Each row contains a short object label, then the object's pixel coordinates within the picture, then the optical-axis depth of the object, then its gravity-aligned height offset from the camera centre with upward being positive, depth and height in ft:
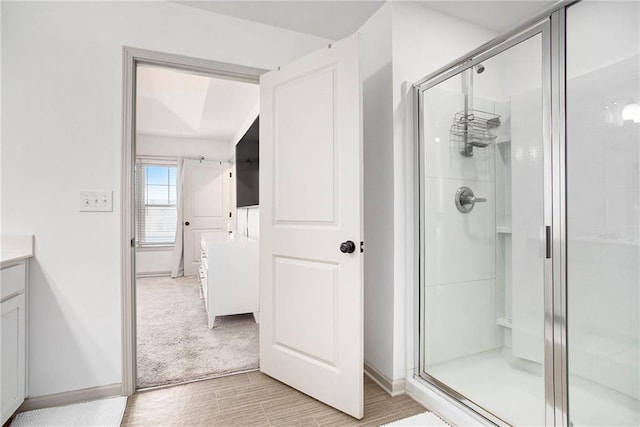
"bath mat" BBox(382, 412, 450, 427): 5.49 -3.49
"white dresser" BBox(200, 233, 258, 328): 10.19 -1.96
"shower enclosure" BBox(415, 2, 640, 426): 4.35 -0.11
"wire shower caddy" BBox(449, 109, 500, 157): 6.21 +1.67
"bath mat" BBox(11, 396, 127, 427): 5.39 -3.40
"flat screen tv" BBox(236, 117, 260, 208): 11.78 +1.89
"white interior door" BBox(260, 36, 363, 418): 5.76 -0.19
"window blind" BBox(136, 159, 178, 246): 18.93 +0.73
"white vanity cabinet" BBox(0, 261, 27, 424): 4.94 -1.92
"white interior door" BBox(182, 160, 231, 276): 19.11 +0.75
